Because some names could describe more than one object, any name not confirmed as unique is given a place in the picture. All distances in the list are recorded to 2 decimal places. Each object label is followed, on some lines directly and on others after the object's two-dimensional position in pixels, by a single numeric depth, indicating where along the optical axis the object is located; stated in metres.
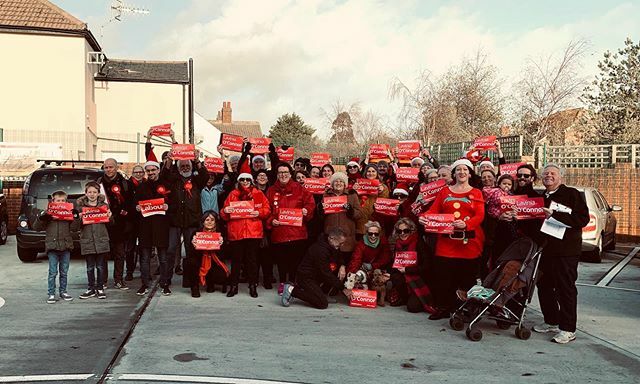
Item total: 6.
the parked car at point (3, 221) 16.78
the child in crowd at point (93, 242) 9.64
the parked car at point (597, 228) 13.50
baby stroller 7.38
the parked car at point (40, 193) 13.28
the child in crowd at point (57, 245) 9.43
